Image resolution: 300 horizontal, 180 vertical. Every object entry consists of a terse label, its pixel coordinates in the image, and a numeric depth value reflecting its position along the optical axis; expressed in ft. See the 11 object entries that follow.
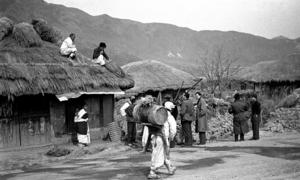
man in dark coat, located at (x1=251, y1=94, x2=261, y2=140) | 45.42
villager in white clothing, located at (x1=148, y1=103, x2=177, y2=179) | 27.71
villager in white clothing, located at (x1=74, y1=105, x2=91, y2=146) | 44.52
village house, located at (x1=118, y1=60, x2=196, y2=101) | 76.38
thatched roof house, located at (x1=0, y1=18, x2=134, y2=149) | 42.63
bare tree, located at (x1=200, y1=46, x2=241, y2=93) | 92.79
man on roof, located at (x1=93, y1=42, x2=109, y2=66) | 51.05
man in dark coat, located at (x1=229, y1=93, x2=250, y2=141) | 44.51
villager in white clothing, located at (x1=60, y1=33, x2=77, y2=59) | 50.26
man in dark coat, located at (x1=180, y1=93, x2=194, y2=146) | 42.83
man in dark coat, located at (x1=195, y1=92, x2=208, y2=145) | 43.62
